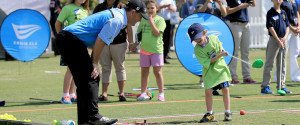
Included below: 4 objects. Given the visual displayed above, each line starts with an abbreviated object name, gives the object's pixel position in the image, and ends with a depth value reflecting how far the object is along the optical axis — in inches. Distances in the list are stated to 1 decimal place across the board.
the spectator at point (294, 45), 665.0
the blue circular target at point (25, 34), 785.6
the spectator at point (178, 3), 1040.2
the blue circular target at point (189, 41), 647.1
